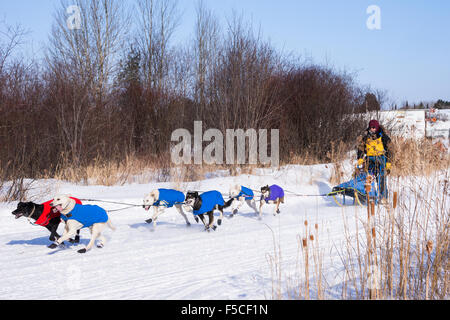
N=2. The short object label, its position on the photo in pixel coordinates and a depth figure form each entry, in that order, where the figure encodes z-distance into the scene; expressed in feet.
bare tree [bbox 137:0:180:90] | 69.72
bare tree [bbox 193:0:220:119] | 37.81
